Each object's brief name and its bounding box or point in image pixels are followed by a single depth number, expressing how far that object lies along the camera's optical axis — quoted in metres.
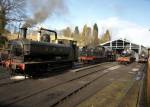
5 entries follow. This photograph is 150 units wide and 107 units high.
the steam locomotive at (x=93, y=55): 17.82
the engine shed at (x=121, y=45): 33.46
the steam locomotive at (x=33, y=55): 8.81
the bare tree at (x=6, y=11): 18.72
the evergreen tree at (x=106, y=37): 67.53
